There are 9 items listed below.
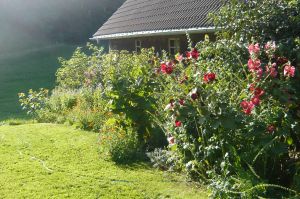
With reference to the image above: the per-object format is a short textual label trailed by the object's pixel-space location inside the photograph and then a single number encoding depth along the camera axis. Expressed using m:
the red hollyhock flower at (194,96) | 5.12
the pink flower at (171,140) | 6.06
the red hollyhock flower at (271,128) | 4.91
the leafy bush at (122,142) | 7.27
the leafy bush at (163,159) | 6.54
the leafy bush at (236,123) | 4.82
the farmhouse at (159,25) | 13.07
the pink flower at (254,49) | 4.92
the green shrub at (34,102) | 13.58
